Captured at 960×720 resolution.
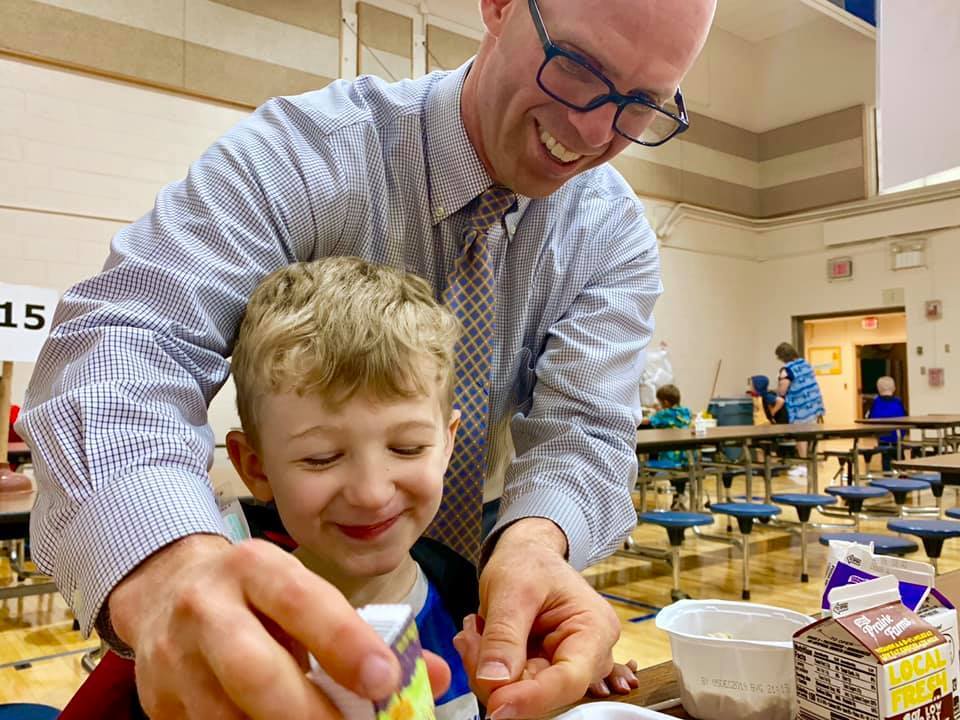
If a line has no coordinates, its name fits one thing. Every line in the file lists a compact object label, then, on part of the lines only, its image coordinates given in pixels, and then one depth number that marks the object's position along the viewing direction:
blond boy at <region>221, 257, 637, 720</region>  0.75
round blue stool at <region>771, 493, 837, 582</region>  4.66
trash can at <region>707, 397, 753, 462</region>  10.39
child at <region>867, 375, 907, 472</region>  9.73
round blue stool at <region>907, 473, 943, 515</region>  5.30
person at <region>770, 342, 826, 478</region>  8.11
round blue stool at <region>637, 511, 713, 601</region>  4.13
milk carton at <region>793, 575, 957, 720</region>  0.58
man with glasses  0.37
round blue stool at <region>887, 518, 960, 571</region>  3.63
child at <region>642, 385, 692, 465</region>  6.59
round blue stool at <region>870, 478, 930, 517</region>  5.12
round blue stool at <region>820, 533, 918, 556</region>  3.33
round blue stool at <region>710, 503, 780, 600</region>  4.27
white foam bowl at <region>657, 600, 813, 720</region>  0.68
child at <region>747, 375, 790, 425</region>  8.31
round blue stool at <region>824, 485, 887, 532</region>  4.89
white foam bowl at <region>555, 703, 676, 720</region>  0.62
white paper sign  2.63
